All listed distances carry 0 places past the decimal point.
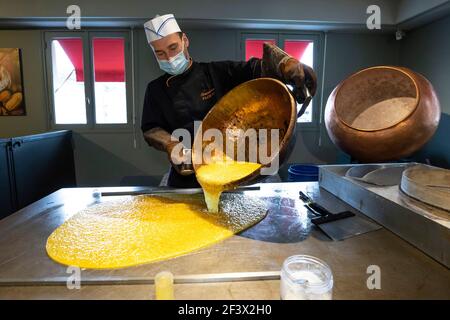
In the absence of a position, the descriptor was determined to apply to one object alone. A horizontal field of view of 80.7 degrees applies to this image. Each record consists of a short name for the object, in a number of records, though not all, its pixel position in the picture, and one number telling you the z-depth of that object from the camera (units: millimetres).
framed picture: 3328
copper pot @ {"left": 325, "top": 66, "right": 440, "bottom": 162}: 925
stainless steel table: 615
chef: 1443
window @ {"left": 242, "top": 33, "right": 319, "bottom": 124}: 3510
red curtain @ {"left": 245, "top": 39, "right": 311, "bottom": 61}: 3555
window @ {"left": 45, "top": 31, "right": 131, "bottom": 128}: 3396
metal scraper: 873
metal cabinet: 2252
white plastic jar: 565
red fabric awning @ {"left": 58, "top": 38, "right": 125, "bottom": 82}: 3436
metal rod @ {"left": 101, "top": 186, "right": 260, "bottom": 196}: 1323
